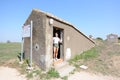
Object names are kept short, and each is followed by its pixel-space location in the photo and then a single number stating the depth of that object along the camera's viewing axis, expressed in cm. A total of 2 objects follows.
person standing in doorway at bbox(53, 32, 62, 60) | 394
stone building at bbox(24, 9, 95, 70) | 355
